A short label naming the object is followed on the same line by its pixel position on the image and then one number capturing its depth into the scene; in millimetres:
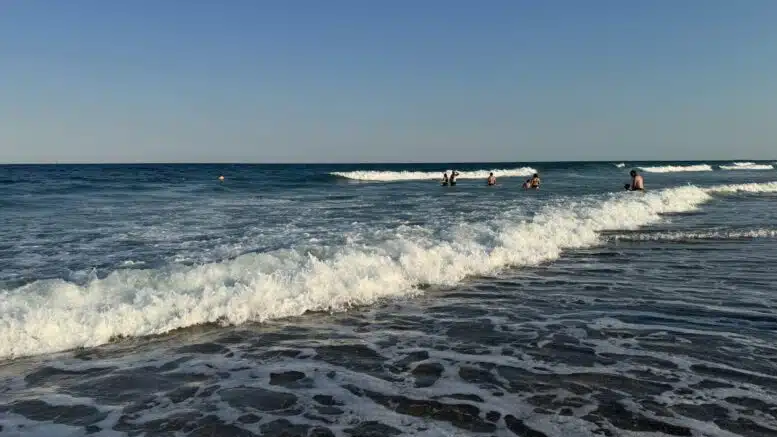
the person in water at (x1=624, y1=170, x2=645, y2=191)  31609
